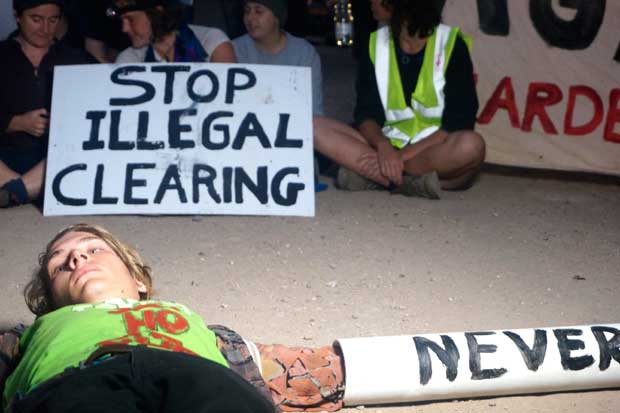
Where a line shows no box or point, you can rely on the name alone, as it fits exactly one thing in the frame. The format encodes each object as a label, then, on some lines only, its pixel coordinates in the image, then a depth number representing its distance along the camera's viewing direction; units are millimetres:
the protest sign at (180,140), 5617
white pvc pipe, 3381
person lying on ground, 2701
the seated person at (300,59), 6188
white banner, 6363
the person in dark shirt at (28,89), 5832
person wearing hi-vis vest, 6031
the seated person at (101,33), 6660
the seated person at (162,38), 6020
